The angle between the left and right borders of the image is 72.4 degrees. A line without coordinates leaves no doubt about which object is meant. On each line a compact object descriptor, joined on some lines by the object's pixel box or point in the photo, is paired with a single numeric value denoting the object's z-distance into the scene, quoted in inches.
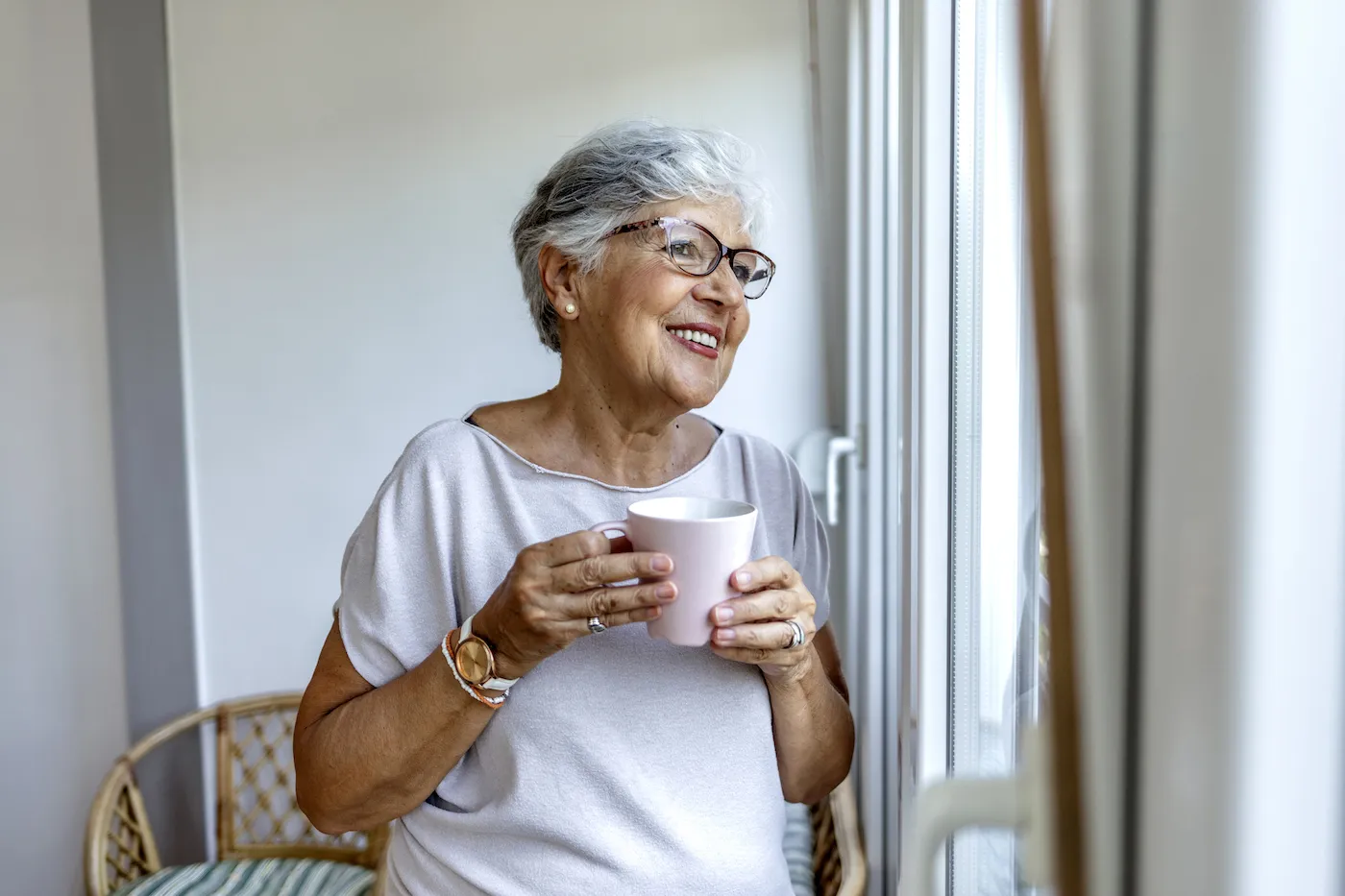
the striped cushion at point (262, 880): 63.5
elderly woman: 37.8
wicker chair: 66.8
